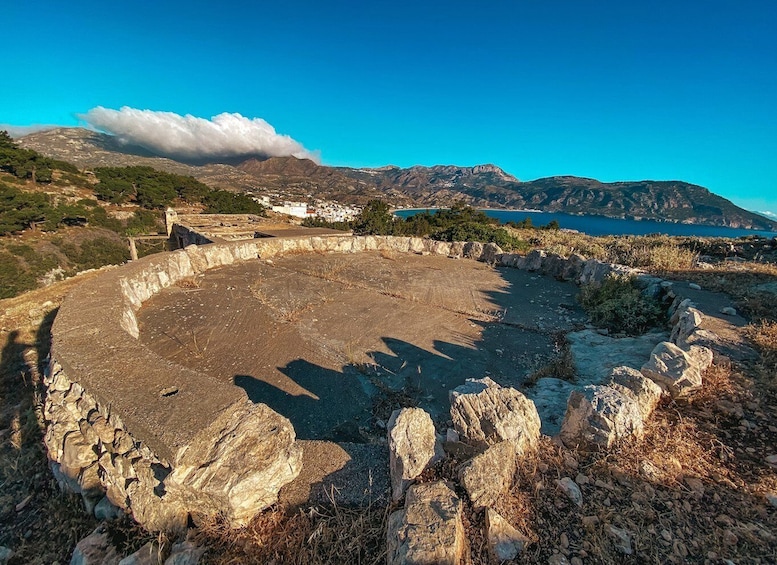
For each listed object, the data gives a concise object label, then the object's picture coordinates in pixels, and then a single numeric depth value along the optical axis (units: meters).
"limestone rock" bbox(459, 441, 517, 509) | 1.87
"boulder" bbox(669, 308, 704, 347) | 4.29
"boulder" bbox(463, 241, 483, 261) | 11.16
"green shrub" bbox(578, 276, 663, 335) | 5.78
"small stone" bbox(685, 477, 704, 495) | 2.07
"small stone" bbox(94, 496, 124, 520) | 2.22
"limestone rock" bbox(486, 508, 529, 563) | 1.62
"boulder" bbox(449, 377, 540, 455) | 2.37
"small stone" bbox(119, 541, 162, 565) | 1.71
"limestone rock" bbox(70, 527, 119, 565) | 1.87
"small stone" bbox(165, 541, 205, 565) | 1.69
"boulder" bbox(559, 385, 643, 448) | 2.42
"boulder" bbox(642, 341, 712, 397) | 2.99
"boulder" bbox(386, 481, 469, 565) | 1.49
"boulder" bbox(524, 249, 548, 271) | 9.66
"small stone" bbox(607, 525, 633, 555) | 1.69
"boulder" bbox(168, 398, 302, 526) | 1.84
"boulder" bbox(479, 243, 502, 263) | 10.71
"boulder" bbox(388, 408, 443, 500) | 2.04
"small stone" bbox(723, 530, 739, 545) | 1.73
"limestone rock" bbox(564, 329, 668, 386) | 4.23
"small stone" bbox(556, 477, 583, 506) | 1.98
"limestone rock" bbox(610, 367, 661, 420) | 2.80
